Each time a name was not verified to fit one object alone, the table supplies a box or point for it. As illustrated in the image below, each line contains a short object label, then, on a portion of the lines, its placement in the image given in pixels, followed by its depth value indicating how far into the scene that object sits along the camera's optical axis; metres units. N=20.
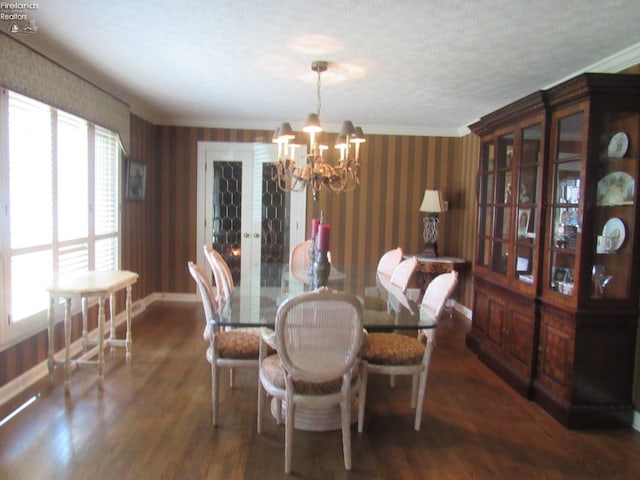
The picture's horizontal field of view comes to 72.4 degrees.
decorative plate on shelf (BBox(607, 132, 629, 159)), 2.71
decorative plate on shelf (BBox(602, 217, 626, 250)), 2.72
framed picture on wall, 4.74
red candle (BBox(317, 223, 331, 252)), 2.85
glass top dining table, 2.35
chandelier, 3.18
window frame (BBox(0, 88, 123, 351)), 2.78
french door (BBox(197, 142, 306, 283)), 5.80
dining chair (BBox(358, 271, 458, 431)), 2.61
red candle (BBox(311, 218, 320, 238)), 3.43
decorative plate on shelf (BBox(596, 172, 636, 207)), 2.70
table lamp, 5.46
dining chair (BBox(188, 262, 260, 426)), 2.57
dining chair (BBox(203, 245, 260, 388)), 3.05
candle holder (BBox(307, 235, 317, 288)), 3.12
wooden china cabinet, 2.70
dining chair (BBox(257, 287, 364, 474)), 2.04
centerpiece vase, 2.93
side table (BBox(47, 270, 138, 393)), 3.03
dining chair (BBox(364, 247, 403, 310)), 2.81
